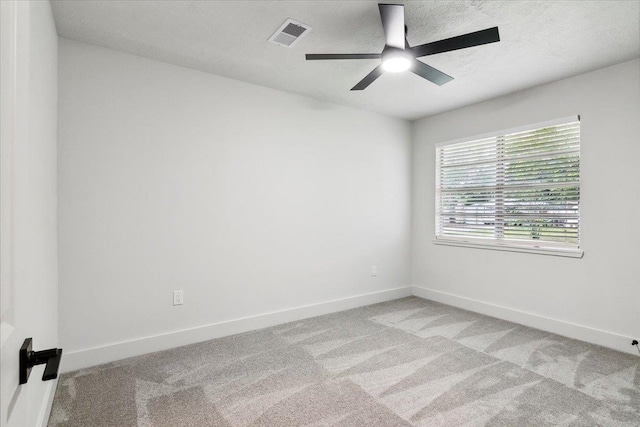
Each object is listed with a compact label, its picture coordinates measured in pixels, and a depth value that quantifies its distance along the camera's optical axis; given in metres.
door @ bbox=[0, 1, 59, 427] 0.58
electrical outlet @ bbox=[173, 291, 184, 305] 2.96
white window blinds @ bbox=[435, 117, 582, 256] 3.31
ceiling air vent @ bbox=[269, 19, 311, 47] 2.36
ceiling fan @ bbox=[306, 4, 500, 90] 1.92
